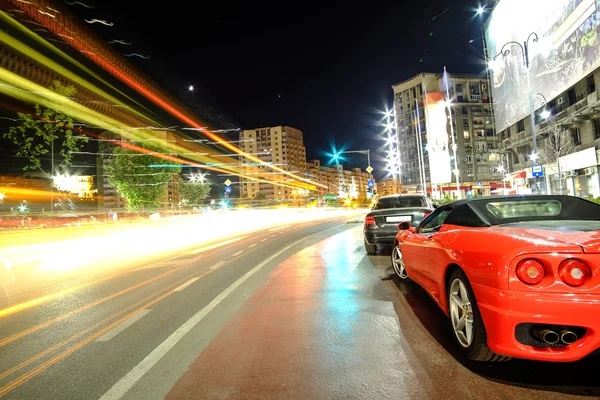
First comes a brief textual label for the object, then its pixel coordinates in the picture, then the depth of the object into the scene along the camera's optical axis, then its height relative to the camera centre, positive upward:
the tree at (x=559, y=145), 29.23 +3.89
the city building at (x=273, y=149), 152.00 +26.94
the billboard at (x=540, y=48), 19.86 +9.30
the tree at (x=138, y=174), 34.91 +4.84
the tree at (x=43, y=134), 15.77 +4.35
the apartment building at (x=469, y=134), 76.31 +13.92
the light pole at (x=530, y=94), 19.86 +5.81
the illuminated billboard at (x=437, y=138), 32.16 +5.71
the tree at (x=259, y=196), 132.89 +6.81
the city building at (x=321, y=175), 178.88 +17.89
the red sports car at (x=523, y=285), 2.43 -0.66
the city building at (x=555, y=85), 20.66 +7.66
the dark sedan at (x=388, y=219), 9.23 -0.37
